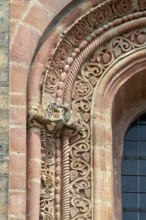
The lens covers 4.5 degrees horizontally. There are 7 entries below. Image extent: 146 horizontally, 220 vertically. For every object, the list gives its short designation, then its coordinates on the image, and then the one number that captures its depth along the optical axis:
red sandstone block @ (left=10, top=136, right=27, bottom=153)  21.72
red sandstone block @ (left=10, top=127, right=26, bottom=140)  21.77
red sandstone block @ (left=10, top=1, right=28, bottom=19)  22.59
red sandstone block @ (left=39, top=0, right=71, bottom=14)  22.77
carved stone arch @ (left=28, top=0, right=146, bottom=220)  22.16
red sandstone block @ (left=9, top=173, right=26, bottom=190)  21.50
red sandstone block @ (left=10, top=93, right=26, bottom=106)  22.00
